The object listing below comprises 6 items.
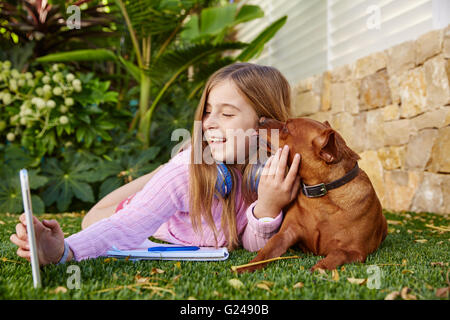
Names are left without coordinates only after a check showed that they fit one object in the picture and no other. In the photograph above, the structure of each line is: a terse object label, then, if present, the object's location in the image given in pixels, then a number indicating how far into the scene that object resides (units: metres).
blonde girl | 1.73
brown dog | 1.55
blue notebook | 1.64
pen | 1.78
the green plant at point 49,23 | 4.82
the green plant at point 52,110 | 4.25
